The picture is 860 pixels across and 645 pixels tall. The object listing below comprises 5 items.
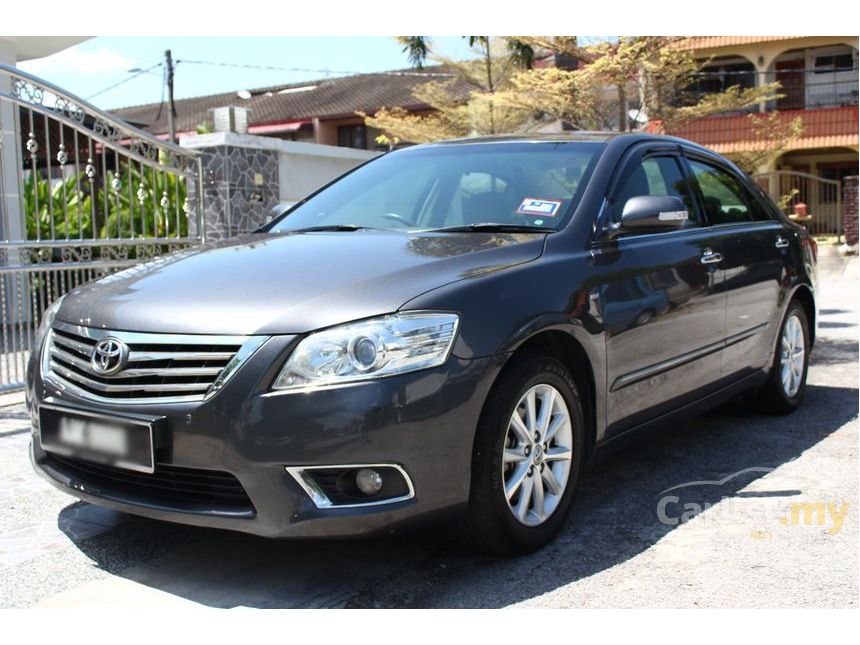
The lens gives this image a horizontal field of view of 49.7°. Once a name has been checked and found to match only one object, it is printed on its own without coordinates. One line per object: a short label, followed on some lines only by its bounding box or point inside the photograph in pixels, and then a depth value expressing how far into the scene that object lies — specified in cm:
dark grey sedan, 286
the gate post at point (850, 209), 1951
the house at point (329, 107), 3303
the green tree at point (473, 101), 1389
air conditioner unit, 912
